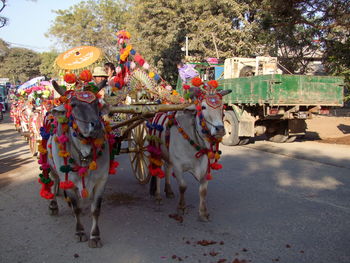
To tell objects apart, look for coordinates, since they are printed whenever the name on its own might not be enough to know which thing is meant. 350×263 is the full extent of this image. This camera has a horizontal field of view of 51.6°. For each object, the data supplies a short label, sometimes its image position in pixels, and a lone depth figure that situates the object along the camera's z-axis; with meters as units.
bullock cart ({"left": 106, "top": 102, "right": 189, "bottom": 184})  4.82
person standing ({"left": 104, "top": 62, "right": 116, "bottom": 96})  7.11
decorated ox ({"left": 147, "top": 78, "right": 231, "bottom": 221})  4.62
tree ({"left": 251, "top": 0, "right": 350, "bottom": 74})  11.31
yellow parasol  6.12
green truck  10.06
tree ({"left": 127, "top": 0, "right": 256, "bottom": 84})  19.89
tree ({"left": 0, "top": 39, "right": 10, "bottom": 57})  67.16
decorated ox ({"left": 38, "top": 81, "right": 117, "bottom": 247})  3.91
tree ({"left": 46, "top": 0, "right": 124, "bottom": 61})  35.00
